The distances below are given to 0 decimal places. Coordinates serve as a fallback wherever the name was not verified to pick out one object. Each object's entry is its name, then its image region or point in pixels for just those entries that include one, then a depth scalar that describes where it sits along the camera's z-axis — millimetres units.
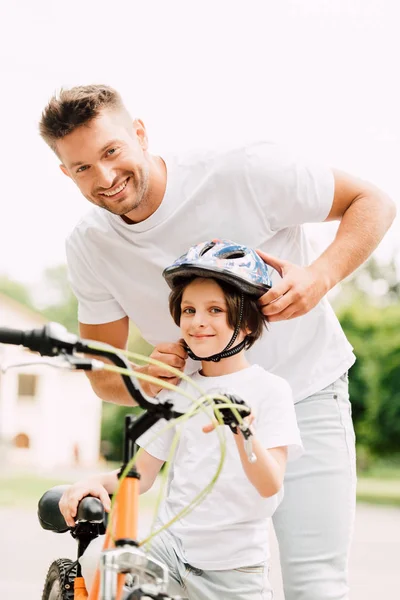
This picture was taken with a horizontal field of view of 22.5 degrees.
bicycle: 2068
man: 3195
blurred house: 47531
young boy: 2914
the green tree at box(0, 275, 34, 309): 56906
